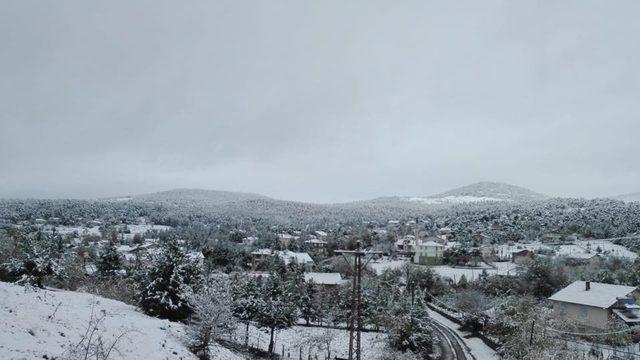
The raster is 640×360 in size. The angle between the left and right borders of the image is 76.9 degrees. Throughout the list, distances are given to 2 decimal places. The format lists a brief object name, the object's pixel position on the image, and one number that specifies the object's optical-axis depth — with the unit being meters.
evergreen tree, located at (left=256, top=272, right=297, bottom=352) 40.38
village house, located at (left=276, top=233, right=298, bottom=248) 117.66
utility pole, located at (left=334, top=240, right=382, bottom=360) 19.67
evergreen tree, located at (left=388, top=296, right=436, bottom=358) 37.75
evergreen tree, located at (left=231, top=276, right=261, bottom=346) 44.00
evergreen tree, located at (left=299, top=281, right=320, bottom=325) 53.31
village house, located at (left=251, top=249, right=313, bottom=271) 93.26
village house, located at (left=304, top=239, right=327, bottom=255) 119.72
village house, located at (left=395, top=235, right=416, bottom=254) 114.12
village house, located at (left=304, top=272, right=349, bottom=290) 68.82
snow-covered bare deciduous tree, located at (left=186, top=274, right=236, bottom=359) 25.66
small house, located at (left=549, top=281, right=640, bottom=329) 42.09
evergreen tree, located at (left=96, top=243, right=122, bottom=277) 62.75
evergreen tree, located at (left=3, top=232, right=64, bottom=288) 37.44
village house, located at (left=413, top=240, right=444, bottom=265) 99.05
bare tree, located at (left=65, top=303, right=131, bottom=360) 14.45
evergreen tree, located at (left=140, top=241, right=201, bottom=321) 31.42
